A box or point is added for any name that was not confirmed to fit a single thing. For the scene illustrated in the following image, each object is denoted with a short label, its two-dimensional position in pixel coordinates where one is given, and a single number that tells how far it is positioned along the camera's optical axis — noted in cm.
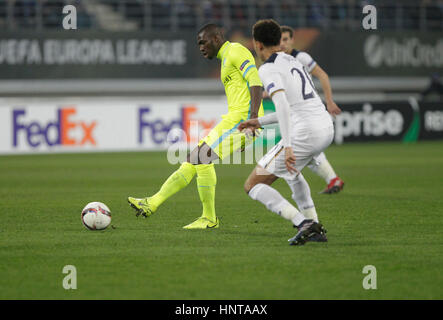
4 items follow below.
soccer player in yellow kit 1664
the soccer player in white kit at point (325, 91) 1772
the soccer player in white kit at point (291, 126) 1379
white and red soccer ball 1648
